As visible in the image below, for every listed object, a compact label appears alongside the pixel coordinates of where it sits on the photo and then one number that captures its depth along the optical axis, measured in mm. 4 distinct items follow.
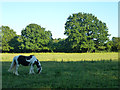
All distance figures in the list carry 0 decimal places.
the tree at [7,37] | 69812
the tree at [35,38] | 69062
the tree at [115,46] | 67438
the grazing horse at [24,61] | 12055
